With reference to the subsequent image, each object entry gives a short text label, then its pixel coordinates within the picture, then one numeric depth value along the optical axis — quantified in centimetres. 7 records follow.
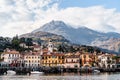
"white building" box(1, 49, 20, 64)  10995
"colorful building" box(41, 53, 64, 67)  11012
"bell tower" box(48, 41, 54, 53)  12155
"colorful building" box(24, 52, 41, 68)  11108
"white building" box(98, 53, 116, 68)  11789
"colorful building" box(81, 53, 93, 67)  11239
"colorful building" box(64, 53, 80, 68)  11029
